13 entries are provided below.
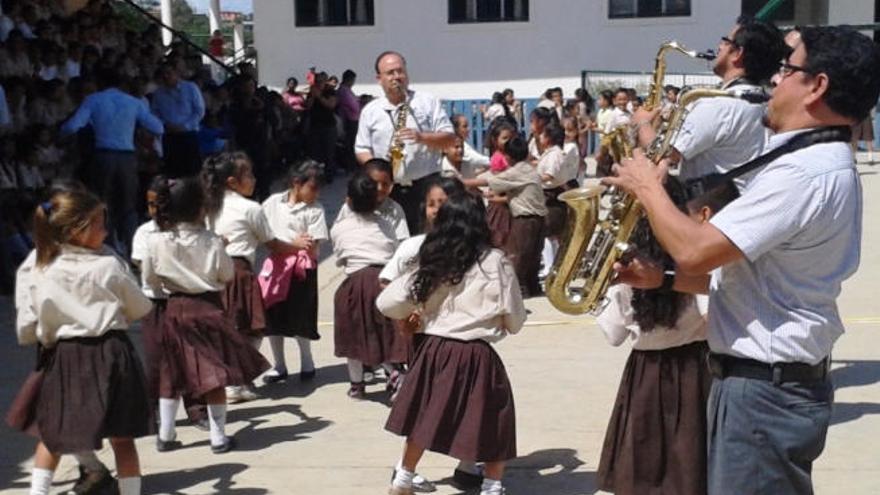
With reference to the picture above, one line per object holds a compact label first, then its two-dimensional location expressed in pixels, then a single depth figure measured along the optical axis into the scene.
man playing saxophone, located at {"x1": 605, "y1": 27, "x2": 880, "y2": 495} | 3.02
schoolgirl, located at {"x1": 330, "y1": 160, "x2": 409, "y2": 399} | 6.69
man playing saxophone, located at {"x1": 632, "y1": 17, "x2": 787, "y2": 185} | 5.38
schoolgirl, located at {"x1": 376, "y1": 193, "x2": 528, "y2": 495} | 4.99
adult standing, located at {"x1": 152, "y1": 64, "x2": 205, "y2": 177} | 12.53
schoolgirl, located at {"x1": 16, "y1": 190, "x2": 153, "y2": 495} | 4.75
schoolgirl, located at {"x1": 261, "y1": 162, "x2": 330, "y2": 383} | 6.98
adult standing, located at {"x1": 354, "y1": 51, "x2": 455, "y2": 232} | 7.54
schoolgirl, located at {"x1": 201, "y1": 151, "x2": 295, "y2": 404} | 6.55
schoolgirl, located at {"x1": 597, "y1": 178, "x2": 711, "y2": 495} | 4.65
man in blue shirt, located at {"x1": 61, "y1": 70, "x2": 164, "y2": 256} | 10.45
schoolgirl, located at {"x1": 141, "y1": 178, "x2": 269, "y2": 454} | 5.83
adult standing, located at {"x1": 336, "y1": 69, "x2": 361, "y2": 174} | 19.17
